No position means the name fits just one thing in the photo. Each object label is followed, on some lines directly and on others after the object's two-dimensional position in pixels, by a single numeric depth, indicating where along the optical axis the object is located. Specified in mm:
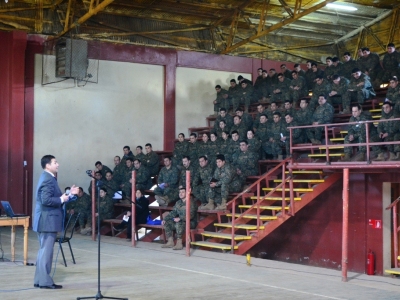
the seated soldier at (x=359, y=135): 13438
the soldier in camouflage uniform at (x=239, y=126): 17641
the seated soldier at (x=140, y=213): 15945
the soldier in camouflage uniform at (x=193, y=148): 18100
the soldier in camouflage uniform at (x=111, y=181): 18489
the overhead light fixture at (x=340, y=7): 20953
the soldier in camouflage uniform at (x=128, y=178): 18016
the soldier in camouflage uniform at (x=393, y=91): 14850
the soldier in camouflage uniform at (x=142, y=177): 17984
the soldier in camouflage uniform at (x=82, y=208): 17848
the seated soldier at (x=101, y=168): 19188
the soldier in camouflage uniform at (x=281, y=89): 18953
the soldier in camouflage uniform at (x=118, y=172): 18906
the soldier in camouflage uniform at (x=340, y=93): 16188
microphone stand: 8042
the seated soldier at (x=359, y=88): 16125
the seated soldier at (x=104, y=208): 17609
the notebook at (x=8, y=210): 11000
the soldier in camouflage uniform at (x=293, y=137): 15711
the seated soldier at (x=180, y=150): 18469
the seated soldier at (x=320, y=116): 15453
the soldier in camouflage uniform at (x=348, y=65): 17859
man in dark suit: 8719
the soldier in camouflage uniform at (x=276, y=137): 16166
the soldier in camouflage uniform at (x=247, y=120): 17836
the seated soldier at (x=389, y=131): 12914
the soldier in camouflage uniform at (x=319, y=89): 16594
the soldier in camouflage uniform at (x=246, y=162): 15828
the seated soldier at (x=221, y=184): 14945
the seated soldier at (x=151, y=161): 18672
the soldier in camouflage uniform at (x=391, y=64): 17062
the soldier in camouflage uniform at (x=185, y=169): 16500
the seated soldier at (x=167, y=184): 16562
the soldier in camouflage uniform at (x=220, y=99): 20812
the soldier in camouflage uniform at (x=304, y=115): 16281
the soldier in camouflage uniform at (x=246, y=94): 20219
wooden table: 10938
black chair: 11188
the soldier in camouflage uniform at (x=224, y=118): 18766
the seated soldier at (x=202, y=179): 15573
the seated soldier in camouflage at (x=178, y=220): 14242
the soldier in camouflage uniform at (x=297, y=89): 18438
